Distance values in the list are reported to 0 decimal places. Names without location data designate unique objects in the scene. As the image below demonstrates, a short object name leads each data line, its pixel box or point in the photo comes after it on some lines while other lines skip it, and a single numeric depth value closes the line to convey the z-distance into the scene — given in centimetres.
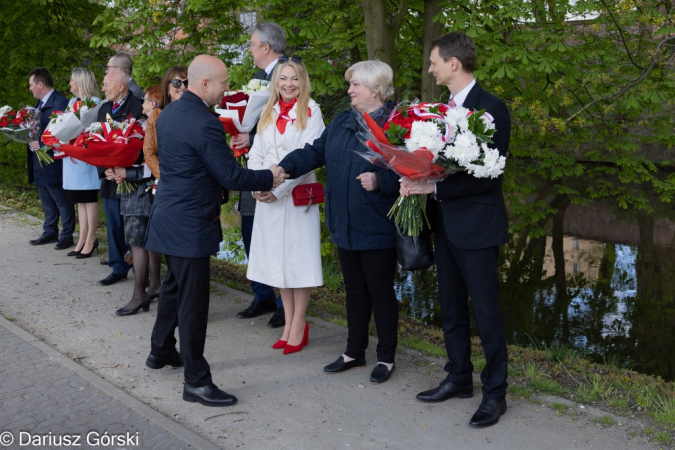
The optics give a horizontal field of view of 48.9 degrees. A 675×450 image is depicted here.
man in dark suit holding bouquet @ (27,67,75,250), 951
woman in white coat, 557
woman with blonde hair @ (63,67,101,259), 856
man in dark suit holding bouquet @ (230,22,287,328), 629
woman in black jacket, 504
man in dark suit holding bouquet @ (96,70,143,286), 713
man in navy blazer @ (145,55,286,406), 466
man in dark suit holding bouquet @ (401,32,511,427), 440
